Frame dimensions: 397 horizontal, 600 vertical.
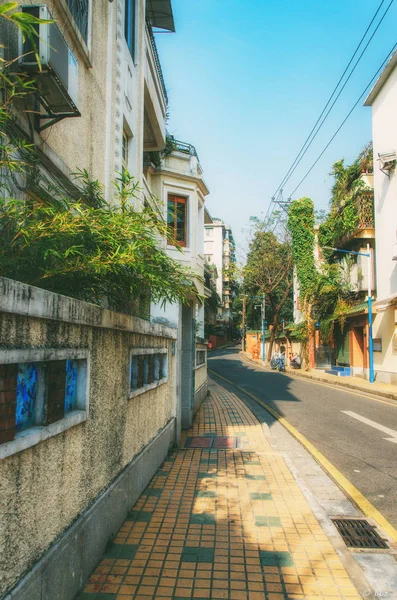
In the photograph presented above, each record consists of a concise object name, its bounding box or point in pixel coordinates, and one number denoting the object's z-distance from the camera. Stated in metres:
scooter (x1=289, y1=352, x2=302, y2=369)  32.19
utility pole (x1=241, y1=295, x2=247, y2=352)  59.91
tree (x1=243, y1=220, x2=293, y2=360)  36.91
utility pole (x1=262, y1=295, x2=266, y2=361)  44.08
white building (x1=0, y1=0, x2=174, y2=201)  4.32
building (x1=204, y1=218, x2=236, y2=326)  70.25
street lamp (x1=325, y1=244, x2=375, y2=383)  20.36
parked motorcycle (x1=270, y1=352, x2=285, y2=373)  31.34
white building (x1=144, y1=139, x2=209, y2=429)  12.31
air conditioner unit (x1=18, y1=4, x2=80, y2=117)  3.98
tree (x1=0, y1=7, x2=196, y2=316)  2.99
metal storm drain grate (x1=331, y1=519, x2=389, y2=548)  4.29
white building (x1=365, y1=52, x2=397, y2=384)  19.75
